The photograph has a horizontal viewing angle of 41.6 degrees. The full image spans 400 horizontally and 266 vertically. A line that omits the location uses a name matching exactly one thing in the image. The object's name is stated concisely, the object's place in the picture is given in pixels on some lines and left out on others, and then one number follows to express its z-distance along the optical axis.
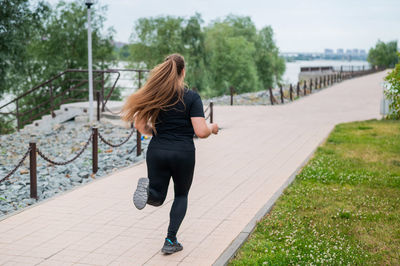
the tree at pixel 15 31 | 22.56
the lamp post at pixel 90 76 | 16.39
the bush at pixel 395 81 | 7.61
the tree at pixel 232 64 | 67.62
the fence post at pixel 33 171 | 7.80
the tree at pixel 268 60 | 78.00
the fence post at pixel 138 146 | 11.70
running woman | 4.84
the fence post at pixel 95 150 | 9.68
